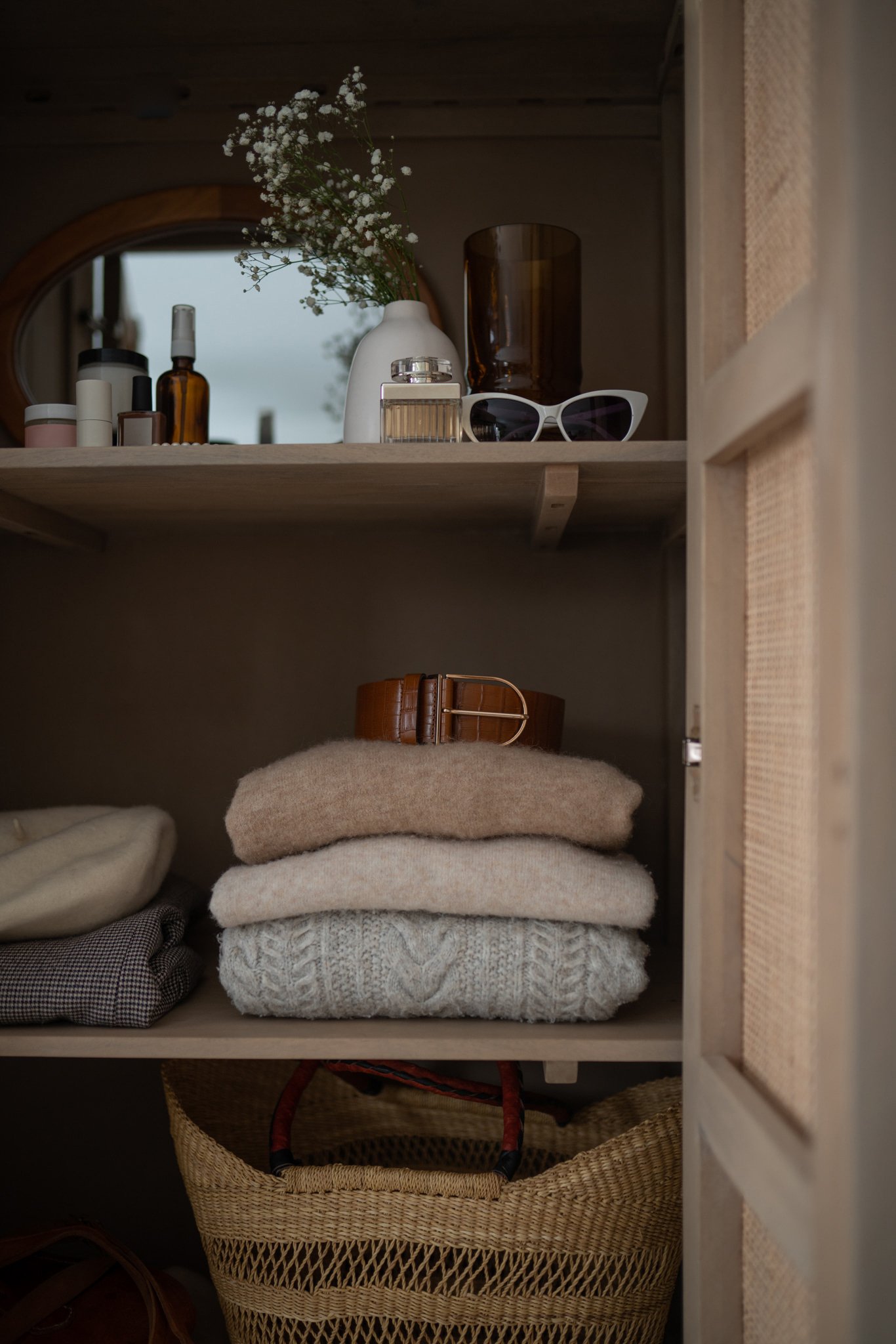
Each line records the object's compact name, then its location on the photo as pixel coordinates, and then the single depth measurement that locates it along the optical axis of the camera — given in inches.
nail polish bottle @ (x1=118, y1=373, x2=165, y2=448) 40.1
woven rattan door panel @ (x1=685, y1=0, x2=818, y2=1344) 21.3
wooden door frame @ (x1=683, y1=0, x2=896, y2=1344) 16.1
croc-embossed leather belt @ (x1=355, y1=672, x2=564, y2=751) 39.0
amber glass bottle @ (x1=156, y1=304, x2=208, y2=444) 41.2
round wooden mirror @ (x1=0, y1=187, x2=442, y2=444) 48.8
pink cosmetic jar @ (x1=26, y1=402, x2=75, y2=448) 39.8
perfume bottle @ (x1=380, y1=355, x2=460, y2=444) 37.2
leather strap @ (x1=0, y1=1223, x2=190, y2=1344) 38.1
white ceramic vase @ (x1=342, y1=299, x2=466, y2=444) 41.0
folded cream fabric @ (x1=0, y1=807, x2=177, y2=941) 37.4
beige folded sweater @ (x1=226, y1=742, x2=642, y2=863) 35.4
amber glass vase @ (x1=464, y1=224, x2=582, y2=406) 41.3
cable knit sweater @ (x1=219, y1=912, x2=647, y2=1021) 34.4
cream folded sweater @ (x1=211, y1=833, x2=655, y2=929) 34.2
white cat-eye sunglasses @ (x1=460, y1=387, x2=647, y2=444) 38.1
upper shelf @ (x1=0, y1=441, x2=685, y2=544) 36.2
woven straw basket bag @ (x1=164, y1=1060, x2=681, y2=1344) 34.6
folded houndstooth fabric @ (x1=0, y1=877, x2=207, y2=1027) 35.4
